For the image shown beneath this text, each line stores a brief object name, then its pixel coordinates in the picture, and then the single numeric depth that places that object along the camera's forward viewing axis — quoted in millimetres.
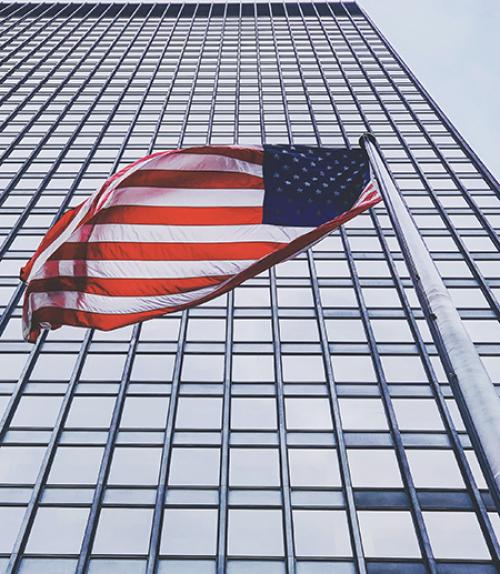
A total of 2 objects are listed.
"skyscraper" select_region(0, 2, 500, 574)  18156
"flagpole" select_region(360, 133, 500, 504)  6324
